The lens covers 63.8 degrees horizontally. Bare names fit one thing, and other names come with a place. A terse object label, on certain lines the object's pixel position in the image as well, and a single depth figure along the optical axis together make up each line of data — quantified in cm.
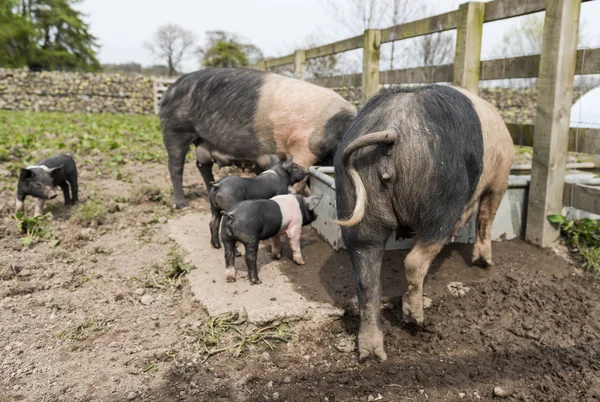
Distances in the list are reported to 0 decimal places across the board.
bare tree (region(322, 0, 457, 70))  1313
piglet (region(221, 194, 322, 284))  322
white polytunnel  386
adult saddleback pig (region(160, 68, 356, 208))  450
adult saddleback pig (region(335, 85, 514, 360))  221
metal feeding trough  386
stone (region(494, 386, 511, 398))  219
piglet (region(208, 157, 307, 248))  377
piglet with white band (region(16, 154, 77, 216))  457
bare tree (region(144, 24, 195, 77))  5262
